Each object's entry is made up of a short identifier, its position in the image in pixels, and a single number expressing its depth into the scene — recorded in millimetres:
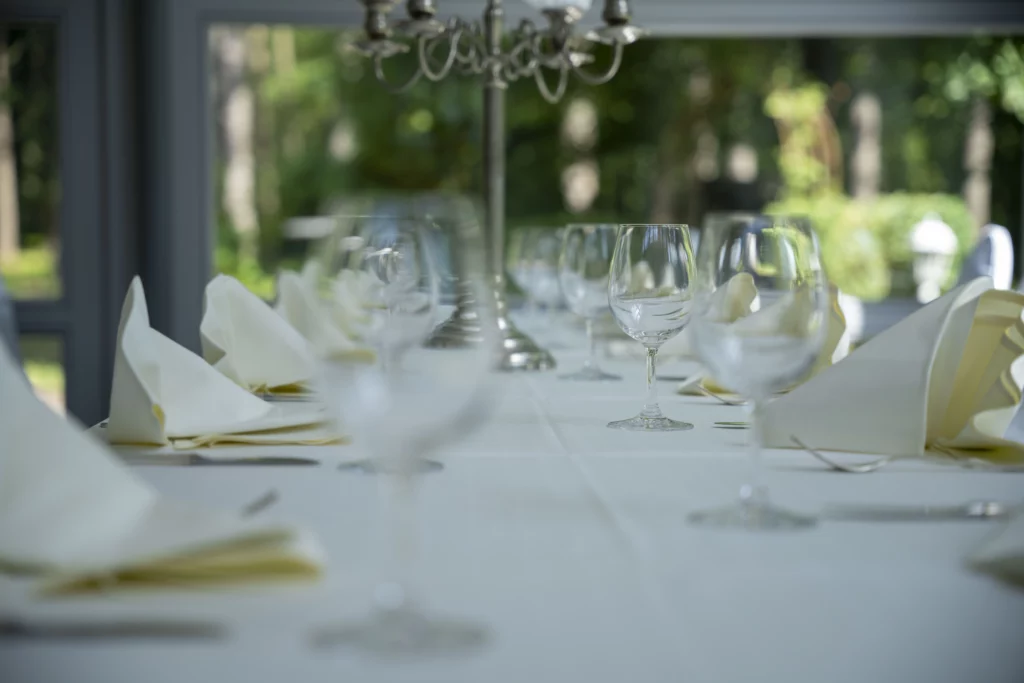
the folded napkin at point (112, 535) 1263
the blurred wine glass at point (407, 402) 1207
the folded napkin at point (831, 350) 1917
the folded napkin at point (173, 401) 1628
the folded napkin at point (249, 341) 1955
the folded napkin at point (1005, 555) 1290
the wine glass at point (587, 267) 2083
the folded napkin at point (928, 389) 1627
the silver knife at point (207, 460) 1567
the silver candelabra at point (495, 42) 2705
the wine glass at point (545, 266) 2987
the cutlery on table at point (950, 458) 1560
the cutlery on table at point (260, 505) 1411
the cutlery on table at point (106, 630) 1202
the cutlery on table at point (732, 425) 1775
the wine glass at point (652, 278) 1702
